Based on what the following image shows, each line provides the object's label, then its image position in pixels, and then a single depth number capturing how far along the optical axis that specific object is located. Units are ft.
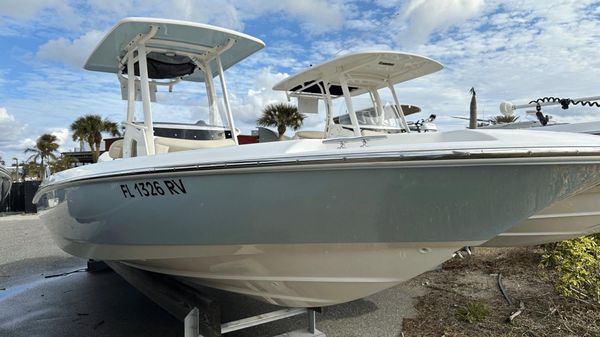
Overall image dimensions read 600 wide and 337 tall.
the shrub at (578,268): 12.06
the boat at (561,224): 11.95
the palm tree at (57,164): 91.97
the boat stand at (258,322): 9.46
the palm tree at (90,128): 92.79
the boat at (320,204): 7.27
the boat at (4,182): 19.92
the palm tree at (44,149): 114.32
